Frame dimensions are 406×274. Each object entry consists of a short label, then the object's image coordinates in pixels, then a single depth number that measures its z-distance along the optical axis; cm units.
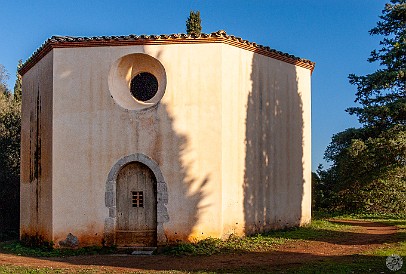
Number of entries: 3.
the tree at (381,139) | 1567
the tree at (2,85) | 2634
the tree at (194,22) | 2105
